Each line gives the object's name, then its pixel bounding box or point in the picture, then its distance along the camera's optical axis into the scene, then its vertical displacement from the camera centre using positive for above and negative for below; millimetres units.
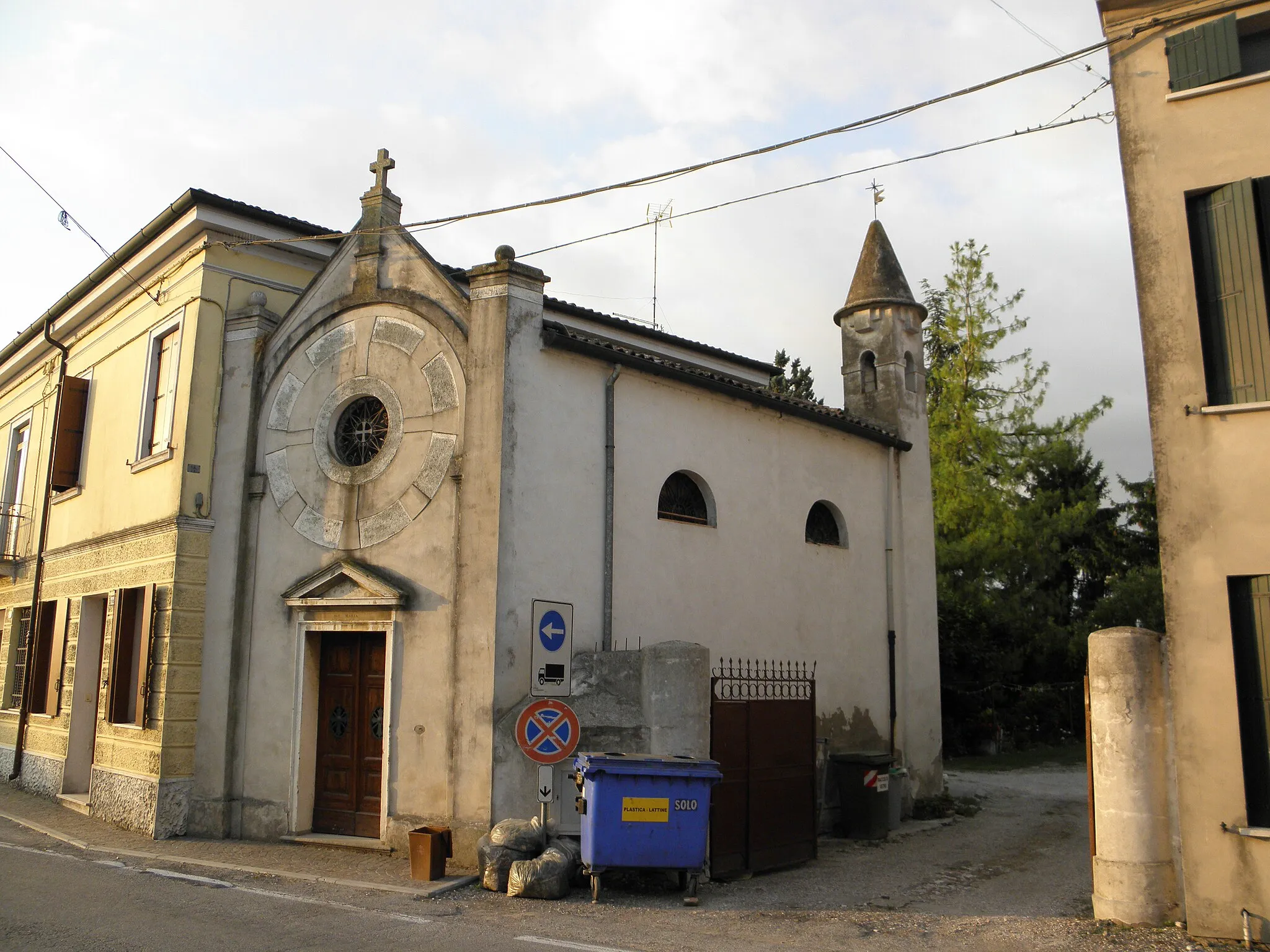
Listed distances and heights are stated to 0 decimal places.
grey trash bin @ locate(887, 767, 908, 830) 13930 -1622
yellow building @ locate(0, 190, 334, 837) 12742 +2325
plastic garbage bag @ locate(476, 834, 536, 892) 9383 -1748
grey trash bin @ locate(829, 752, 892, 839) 13367 -1569
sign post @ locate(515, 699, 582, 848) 9055 -508
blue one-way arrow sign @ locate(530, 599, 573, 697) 9727 +246
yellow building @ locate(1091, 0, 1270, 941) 7684 +1752
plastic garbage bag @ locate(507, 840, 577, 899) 9102 -1801
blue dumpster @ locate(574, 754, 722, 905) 9094 -1232
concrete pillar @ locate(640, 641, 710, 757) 9938 -224
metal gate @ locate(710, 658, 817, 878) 10391 -1123
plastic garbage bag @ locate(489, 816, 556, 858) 9516 -1507
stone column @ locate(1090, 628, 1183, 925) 7992 -846
